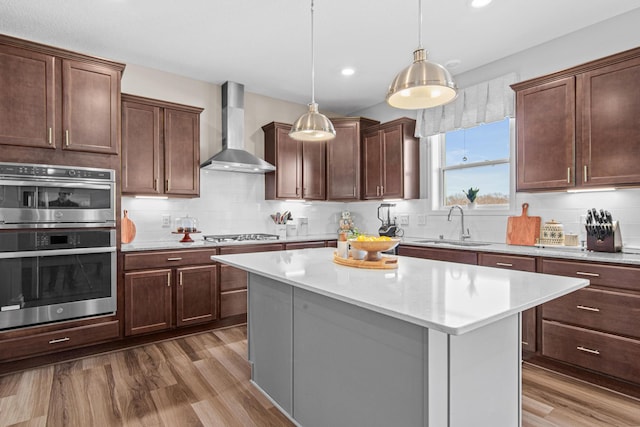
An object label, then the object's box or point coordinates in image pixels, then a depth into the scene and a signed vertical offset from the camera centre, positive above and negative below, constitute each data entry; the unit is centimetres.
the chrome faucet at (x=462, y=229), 383 -21
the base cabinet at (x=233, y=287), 368 -81
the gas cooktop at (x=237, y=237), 394 -31
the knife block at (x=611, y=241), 268 -24
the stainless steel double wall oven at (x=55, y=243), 268 -26
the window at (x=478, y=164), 372 +53
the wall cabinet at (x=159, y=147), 345 +66
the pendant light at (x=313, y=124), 238 +59
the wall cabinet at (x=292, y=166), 448 +60
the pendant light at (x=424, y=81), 162 +63
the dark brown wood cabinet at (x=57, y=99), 270 +92
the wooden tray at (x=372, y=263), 198 -30
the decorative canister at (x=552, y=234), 307 -20
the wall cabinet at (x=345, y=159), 479 +71
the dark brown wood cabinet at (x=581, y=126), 254 +67
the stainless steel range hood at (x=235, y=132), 407 +96
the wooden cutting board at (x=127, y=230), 358 -19
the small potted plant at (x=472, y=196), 392 +17
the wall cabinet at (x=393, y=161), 433 +64
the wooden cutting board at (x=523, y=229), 331 -17
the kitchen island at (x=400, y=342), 126 -57
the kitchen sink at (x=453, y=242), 359 -34
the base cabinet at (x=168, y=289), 319 -75
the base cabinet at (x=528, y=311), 278 -78
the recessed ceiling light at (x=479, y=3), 261 +156
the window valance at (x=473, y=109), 354 +112
